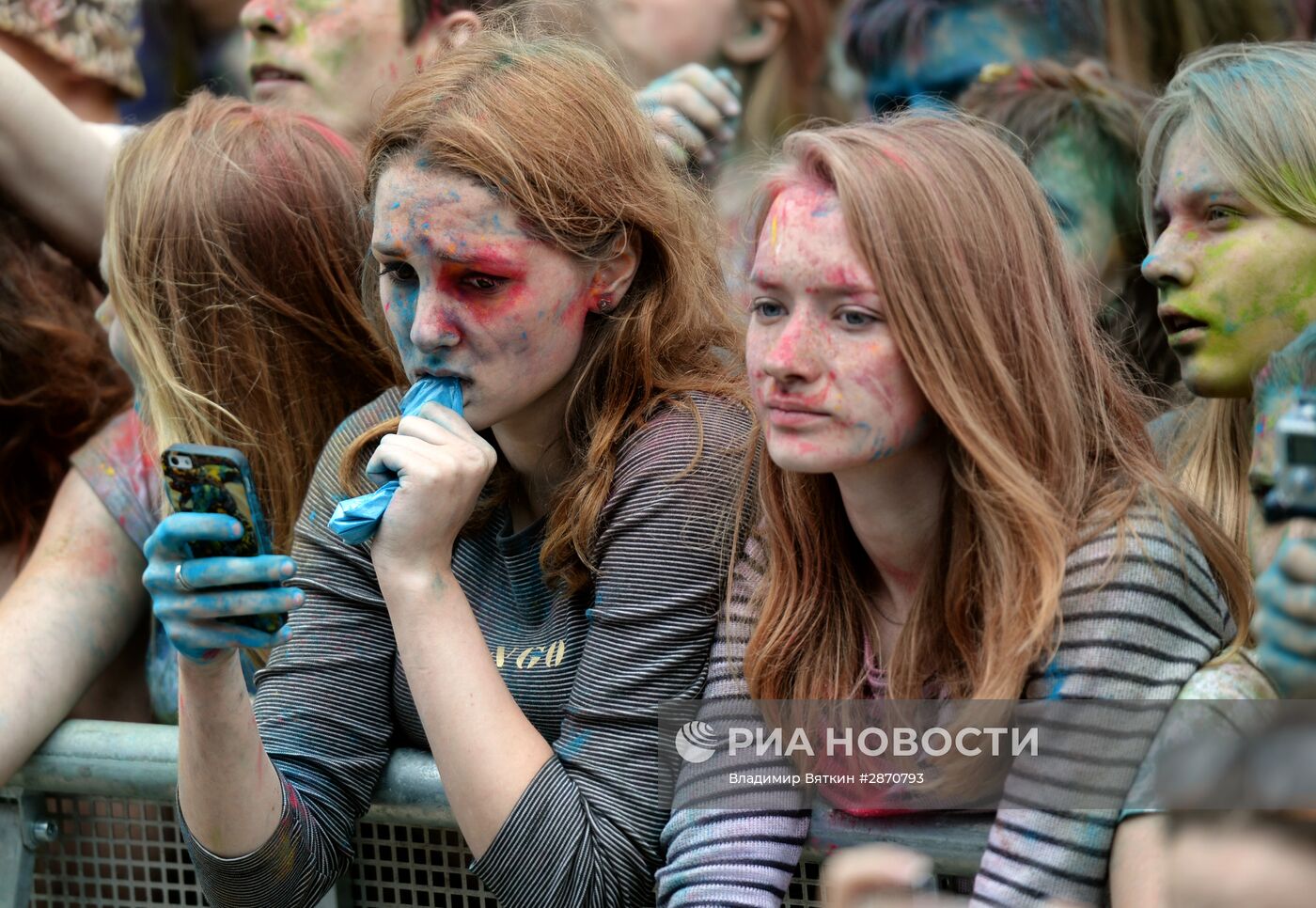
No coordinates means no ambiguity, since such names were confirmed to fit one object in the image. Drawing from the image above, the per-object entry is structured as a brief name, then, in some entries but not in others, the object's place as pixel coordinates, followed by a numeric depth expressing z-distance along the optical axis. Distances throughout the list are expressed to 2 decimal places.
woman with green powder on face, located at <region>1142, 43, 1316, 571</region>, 4.42
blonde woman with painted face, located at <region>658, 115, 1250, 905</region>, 3.59
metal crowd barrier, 4.46
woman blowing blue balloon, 4.04
